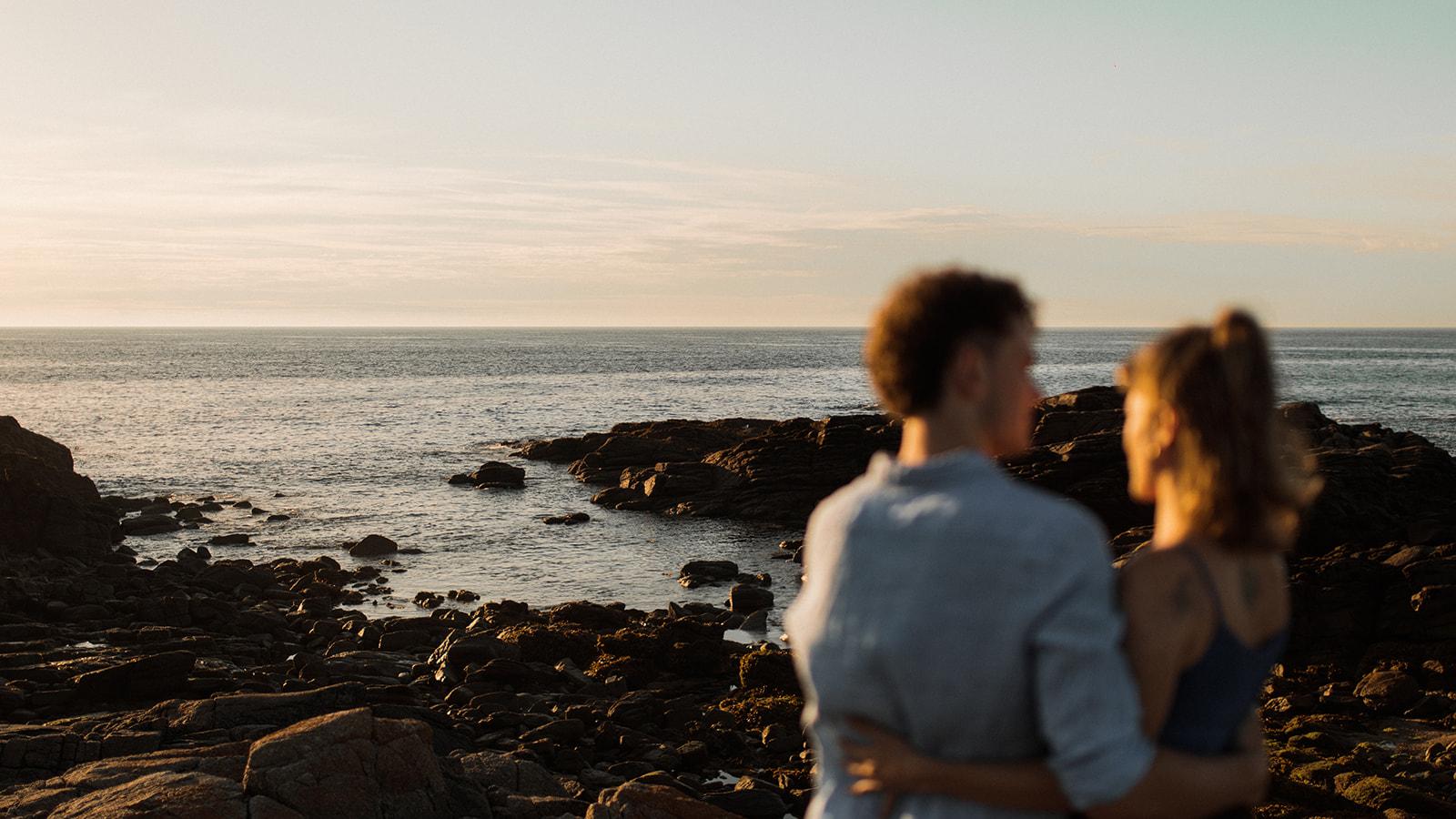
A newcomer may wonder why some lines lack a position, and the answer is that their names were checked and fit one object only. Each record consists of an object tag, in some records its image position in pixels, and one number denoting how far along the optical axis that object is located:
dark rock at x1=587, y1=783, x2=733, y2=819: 8.59
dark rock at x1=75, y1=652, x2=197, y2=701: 13.57
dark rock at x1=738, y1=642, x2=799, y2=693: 17.70
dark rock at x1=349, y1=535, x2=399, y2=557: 30.78
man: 2.15
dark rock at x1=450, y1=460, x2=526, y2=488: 43.91
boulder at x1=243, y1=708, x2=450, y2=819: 7.94
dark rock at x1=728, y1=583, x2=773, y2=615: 24.62
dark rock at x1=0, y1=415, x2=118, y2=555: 26.30
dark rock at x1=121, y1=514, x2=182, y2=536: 33.62
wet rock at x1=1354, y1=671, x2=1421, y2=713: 16.14
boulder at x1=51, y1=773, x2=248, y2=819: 7.42
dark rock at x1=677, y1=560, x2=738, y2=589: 27.66
